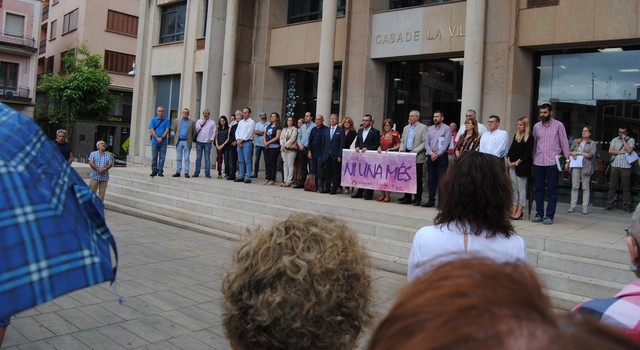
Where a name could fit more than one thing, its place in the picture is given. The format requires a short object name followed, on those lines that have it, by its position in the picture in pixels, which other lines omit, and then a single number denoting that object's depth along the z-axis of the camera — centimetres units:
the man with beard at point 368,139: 1200
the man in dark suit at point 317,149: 1288
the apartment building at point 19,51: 4347
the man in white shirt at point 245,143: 1437
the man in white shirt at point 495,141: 944
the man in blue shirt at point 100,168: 1257
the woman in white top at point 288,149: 1354
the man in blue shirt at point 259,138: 1502
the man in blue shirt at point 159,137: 1445
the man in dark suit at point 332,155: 1254
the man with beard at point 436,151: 1065
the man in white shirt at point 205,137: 1505
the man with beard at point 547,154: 904
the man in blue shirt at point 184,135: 1477
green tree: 4038
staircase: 675
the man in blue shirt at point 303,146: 1347
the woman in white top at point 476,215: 275
